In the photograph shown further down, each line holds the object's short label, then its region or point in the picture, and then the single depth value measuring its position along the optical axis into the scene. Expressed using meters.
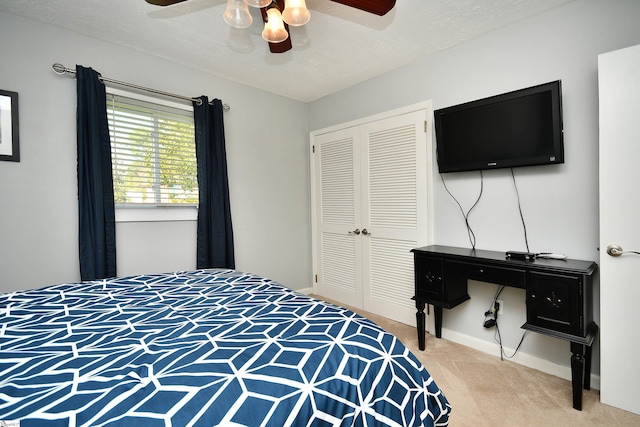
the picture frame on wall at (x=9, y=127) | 2.13
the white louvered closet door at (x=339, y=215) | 3.55
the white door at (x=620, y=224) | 1.74
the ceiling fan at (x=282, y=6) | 1.66
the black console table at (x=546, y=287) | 1.81
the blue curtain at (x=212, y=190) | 3.02
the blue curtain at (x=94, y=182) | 2.36
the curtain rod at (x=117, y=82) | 2.33
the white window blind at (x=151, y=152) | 2.62
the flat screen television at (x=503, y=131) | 2.10
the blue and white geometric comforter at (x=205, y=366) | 0.74
